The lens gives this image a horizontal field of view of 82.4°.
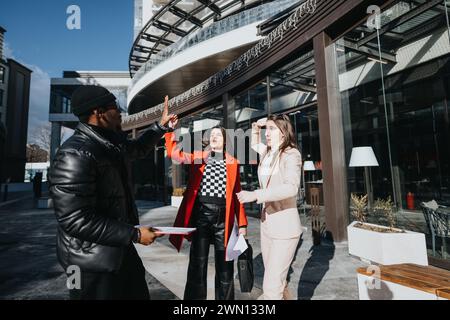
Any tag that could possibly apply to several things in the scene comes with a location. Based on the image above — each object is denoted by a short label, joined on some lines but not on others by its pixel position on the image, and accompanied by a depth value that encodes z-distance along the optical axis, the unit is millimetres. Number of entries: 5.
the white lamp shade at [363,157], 5574
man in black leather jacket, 1404
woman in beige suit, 2084
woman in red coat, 2670
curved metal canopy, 15266
